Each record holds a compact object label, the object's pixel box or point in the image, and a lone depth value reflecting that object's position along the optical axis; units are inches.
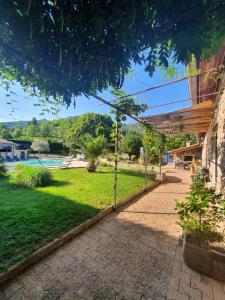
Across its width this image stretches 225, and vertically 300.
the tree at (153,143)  351.3
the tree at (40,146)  1284.4
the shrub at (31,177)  309.0
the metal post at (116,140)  231.3
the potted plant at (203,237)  102.8
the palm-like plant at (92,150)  507.2
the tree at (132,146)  1044.5
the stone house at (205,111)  136.7
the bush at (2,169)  384.7
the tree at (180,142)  1144.7
